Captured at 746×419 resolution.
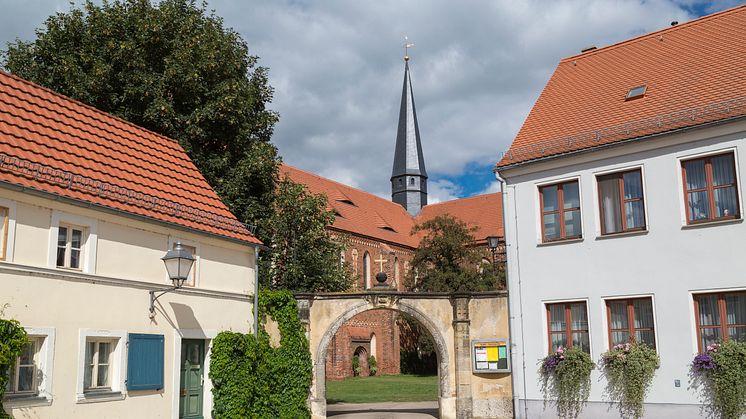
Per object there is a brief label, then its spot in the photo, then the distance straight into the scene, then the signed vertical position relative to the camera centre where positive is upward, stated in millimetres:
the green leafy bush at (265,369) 17312 -513
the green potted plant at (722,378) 14867 -766
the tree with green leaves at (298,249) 25578 +3563
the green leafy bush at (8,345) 11180 +126
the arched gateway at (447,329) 19747 +478
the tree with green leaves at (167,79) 23203 +8706
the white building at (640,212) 16016 +3115
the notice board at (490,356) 19312 -287
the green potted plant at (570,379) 17328 -832
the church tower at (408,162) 61094 +15558
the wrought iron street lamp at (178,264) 14648 +1739
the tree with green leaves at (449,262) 41844 +4935
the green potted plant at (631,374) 16328 -694
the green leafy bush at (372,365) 48250 -1172
